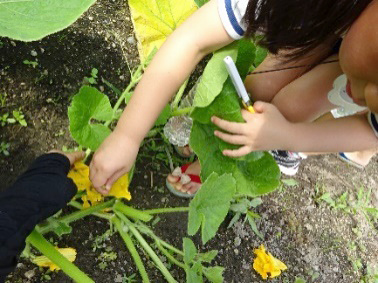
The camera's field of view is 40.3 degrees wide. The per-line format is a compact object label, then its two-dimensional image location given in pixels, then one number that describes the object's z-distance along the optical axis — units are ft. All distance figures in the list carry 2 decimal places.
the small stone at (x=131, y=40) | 5.22
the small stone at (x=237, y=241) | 4.97
